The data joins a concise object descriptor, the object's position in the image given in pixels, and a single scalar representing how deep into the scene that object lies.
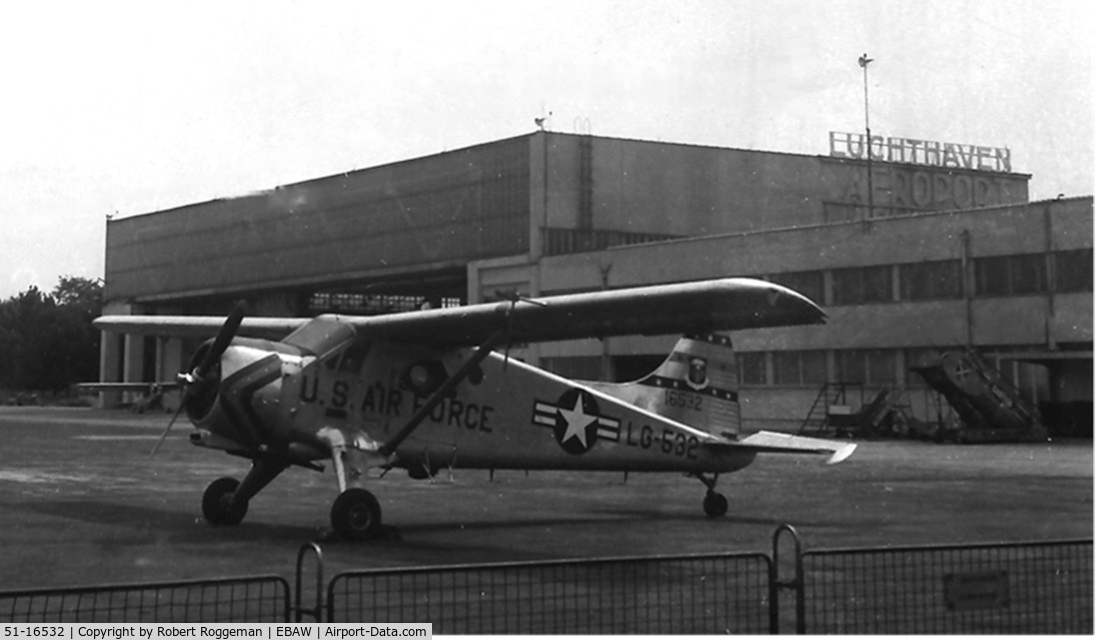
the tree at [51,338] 71.19
